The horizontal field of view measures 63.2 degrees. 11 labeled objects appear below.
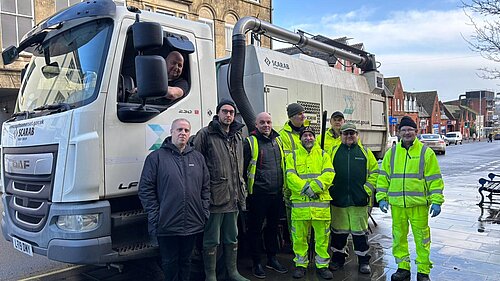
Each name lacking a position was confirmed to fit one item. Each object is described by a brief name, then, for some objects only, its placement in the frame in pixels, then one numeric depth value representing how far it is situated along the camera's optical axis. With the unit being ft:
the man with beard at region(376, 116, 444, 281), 14.19
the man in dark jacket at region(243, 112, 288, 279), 14.82
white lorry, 10.94
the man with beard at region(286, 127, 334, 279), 14.69
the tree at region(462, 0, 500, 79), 26.18
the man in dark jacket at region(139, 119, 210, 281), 11.42
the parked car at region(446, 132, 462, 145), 169.89
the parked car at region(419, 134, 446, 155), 94.27
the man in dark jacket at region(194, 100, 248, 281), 13.04
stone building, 42.98
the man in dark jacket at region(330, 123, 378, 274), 15.57
